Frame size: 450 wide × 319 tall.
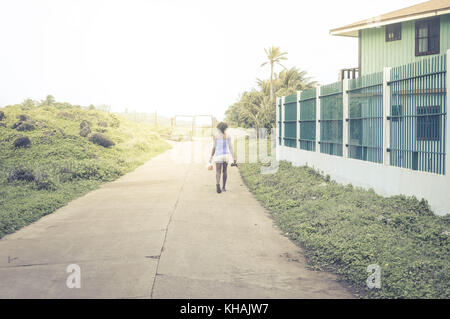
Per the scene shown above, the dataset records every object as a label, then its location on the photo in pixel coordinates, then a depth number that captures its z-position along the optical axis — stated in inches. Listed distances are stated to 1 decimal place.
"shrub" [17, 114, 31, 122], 981.8
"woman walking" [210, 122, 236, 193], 516.2
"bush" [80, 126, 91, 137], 1023.9
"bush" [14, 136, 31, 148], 810.6
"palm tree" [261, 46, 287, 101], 1975.9
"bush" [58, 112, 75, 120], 1184.3
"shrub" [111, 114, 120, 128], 1378.1
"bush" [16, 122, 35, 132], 925.9
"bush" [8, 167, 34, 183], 557.9
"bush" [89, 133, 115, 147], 1002.7
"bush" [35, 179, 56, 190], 530.3
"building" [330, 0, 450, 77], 748.0
